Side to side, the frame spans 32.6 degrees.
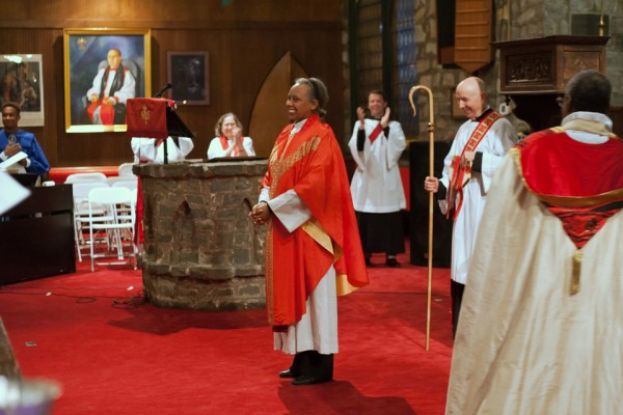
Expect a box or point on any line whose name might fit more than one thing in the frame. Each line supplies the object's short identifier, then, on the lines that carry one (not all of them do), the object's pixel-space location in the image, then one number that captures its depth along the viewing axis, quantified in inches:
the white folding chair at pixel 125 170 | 538.6
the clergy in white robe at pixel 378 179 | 427.5
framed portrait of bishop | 573.3
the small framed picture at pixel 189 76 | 586.9
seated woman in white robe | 421.4
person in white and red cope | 151.3
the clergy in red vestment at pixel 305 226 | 227.0
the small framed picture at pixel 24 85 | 565.9
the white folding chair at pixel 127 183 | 492.1
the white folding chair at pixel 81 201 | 482.6
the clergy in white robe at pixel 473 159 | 251.6
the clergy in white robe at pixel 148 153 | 418.6
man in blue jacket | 422.0
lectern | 344.2
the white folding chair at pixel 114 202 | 442.8
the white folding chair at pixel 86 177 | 510.0
